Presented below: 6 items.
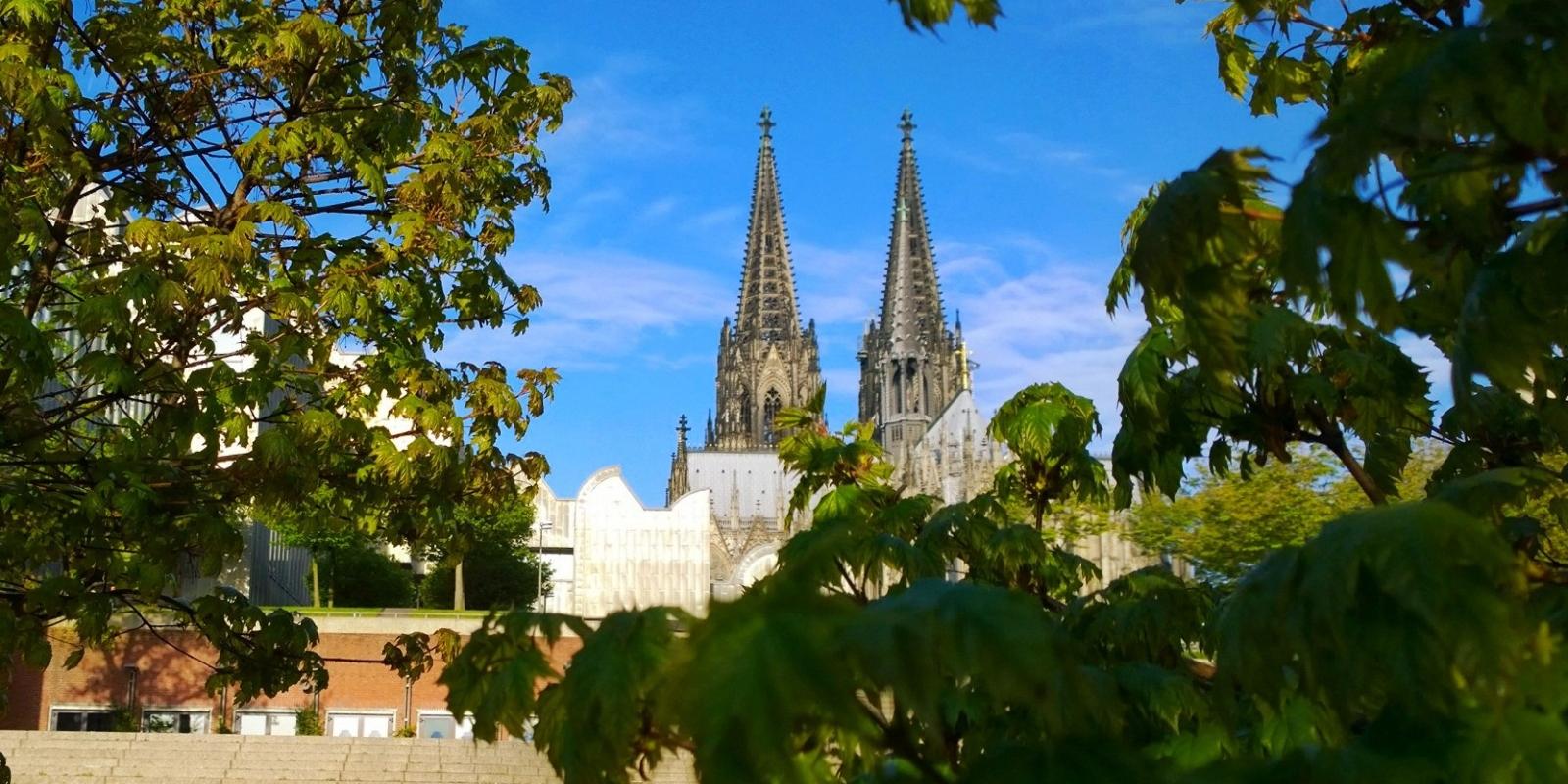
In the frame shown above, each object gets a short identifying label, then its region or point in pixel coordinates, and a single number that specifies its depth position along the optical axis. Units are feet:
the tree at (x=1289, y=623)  5.81
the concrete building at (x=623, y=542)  174.19
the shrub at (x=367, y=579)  193.26
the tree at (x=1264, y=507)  108.78
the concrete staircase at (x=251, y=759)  76.69
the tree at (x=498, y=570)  199.72
